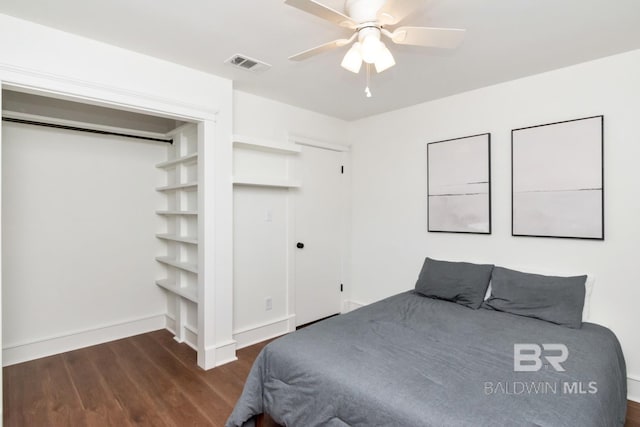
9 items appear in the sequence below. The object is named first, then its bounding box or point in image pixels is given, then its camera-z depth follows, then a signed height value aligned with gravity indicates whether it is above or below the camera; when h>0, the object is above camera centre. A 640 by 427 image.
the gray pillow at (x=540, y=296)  2.34 -0.64
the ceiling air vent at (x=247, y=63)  2.47 +1.15
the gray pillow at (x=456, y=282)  2.79 -0.62
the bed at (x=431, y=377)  1.38 -0.81
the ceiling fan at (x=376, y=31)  1.49 +0.89
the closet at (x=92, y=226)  2.88 -0.14
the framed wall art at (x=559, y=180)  2.47 +0.26
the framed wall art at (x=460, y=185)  3.04 +0.26
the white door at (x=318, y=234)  3.77 -0.27
